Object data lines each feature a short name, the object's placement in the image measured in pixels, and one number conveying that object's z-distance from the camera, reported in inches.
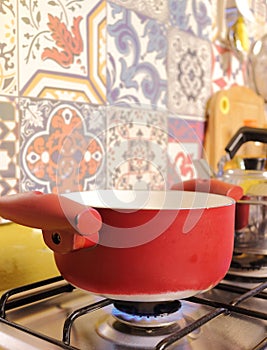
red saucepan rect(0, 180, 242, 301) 17.5
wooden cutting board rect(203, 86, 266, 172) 42.1
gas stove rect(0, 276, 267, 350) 18.3
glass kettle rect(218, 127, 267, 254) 27.7
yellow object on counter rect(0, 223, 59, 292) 25.6
